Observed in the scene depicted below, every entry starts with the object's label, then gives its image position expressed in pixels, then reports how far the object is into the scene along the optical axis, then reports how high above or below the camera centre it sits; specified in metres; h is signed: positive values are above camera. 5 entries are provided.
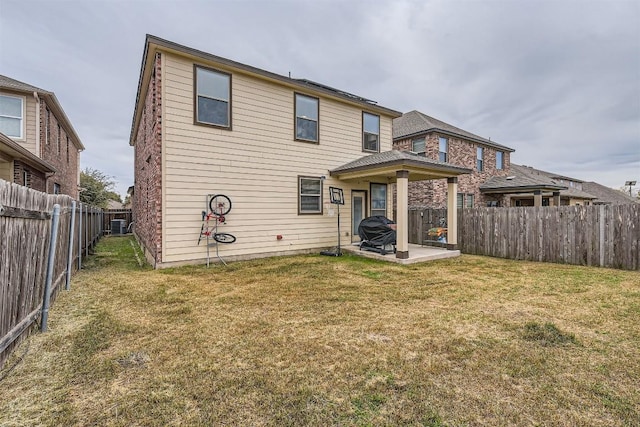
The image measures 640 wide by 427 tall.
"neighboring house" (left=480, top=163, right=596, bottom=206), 16.44 +1.60
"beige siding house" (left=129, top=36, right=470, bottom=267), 7.20 +1.64
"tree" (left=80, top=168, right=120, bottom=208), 25.02 +2.46
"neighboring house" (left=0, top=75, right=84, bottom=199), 10.11 +3.38
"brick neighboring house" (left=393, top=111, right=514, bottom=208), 15.38 +3.64
